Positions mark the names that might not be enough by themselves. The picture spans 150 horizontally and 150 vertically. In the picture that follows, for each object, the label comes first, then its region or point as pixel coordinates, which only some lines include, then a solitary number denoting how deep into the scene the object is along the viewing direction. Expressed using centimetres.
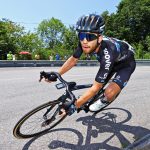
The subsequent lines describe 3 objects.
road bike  251
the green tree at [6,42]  2058
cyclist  227
